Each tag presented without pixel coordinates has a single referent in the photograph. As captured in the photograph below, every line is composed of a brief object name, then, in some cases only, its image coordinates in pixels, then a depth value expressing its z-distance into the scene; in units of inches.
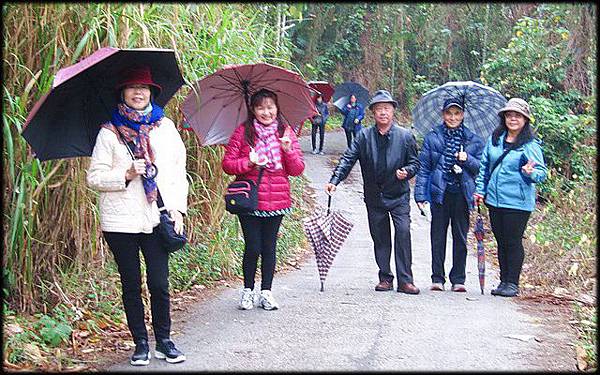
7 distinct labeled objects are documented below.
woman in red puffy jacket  252.7
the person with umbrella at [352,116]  867.4
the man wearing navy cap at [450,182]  301.6
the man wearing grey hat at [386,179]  292.2
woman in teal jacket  289.9
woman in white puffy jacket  191.2
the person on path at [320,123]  856.9
